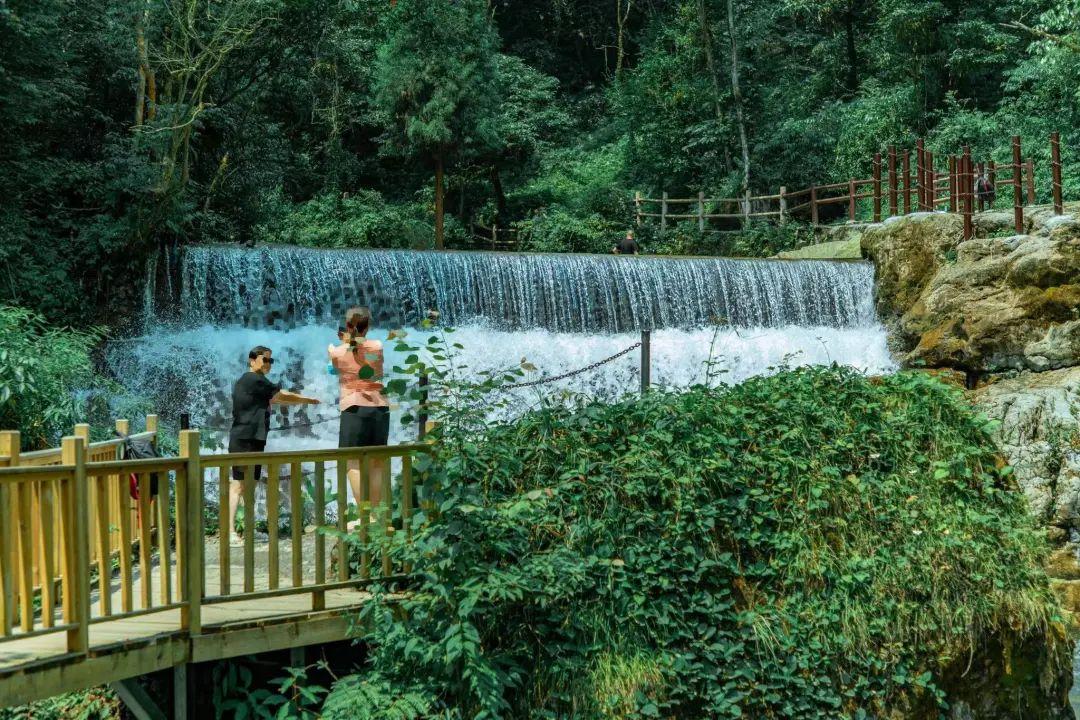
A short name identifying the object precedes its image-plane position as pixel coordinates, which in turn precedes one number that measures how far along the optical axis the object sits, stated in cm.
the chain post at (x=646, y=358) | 956
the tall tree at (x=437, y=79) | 2773
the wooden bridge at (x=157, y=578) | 523
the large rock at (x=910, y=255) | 1791
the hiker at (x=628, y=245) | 2264
